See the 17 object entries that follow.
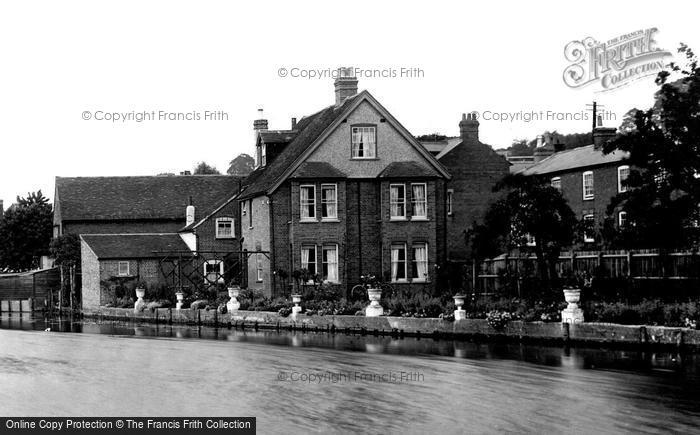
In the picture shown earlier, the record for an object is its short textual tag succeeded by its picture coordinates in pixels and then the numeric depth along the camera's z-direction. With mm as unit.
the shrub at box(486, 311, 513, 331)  31250
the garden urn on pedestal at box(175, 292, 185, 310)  47603
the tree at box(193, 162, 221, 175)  121925
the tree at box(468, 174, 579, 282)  33719
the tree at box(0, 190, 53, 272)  78125
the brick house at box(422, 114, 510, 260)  60844
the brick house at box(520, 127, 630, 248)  55125
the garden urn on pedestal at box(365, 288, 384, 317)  36562
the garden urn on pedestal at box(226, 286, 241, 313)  42812
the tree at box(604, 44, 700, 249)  30047
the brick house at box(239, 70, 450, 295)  47062
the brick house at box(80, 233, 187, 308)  57969
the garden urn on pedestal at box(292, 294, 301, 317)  39156
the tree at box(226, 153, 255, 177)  144875
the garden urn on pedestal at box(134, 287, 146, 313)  50503
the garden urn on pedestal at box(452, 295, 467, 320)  33188
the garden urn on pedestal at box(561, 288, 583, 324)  29578
